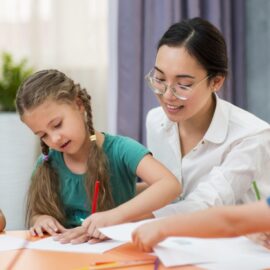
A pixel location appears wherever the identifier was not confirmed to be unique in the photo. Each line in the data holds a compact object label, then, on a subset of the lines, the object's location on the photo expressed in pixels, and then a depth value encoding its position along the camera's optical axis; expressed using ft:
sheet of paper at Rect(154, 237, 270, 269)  5.33
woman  6.98
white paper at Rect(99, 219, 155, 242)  5.74
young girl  6.51
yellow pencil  5.35
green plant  10.09
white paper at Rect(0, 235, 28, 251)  5.93
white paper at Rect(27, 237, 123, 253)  5.77
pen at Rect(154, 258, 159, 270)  5.33
